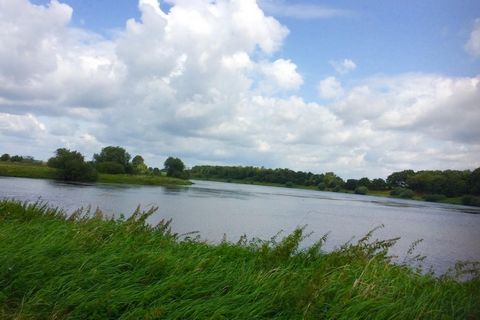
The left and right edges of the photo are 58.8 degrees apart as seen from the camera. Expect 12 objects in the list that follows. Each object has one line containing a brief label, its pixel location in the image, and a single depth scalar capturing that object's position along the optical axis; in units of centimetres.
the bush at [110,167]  11988
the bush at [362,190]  17718
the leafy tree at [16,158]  13341
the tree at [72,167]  9731
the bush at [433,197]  12797
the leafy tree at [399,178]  15290
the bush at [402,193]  14968
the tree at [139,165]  13688
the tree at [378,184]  17204
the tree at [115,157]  13262
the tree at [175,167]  14912
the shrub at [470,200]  9386
